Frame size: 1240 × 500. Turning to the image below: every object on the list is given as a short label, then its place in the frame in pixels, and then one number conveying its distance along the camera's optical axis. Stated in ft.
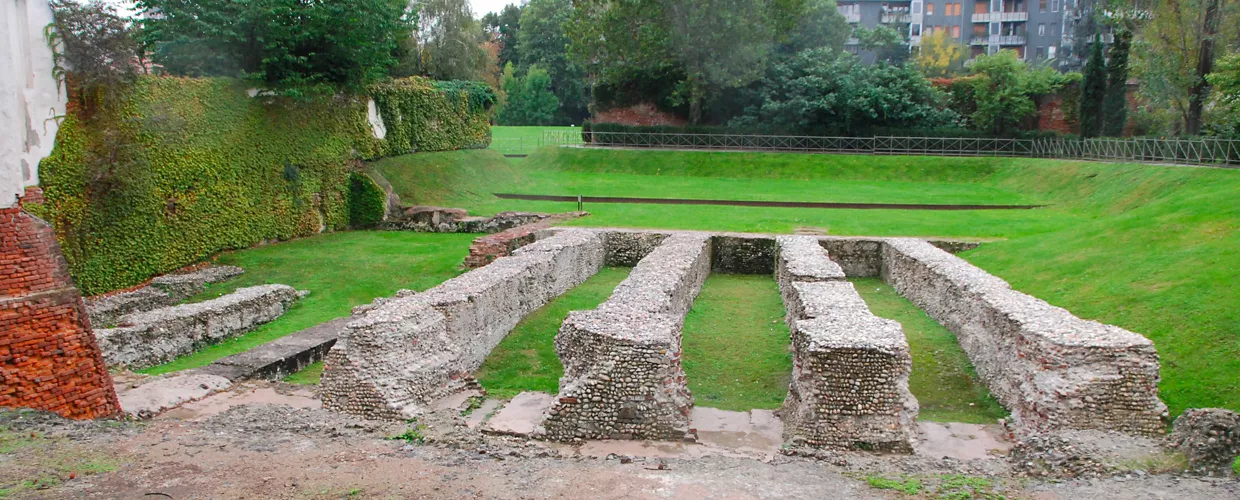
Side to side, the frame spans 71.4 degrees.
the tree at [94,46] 50.37
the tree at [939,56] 212.43
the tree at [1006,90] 146.00
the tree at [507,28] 261.03
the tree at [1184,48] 107.24
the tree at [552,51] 227.40
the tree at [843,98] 145.48
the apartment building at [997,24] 240.32
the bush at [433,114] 97.30
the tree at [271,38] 71.67
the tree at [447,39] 156.15
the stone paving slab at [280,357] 38.88
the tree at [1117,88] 133.28
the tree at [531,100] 223.71
